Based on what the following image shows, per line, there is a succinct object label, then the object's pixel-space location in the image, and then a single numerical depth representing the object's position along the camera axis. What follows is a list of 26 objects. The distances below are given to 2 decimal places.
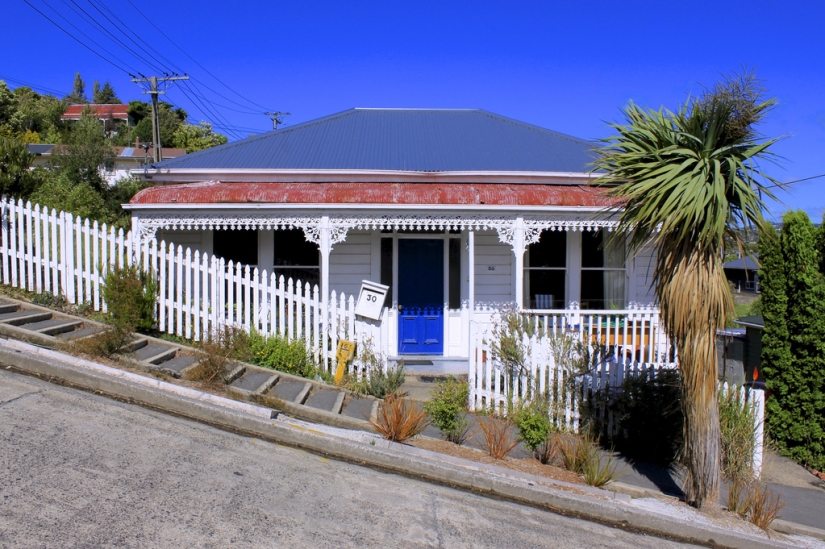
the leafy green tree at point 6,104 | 40.28
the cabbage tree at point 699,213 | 5.44
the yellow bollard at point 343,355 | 8.65
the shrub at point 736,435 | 6.64
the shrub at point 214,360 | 7.17
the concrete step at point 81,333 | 7.71
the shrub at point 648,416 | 7.22
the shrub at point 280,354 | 8.53
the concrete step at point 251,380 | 7.49
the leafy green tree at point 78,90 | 113.81
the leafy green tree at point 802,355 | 7.87
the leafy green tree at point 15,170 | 9.89
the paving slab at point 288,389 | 7.54
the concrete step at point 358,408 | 7.55
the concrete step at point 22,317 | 7.69
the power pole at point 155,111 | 27.99
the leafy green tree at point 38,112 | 47.15
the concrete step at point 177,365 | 7.31
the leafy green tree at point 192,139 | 52.28
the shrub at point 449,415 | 6.75
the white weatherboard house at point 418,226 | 10.36
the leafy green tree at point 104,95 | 112.69
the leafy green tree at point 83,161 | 25.59
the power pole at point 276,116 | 43.18
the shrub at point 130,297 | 8.34
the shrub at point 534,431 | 6.51
